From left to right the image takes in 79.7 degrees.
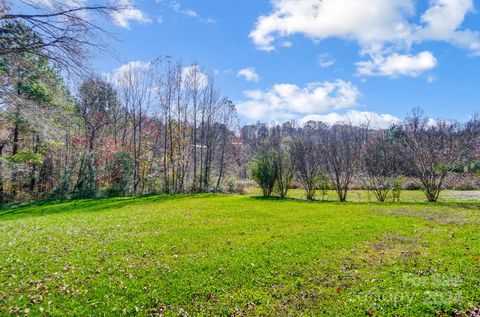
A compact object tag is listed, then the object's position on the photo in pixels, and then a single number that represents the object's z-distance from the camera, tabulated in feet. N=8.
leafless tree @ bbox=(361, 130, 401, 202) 54.80
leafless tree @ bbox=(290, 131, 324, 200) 59.11
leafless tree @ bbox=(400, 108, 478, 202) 52.16
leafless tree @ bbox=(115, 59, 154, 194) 81.92
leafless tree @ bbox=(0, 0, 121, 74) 13.94
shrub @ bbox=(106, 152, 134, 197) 72.38
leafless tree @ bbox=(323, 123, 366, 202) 57.26
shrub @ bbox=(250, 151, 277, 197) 61.31
